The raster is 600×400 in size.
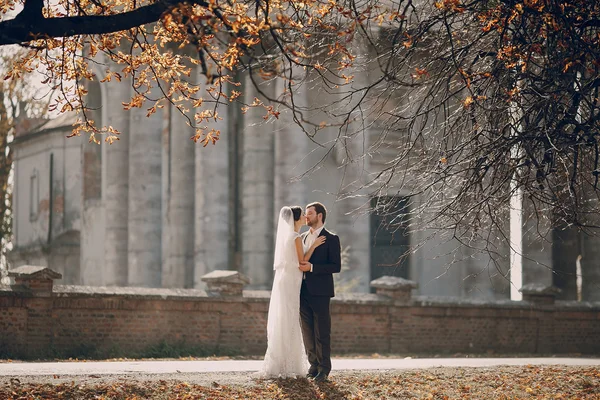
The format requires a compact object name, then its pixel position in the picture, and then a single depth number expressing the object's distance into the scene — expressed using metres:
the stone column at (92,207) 40.28
